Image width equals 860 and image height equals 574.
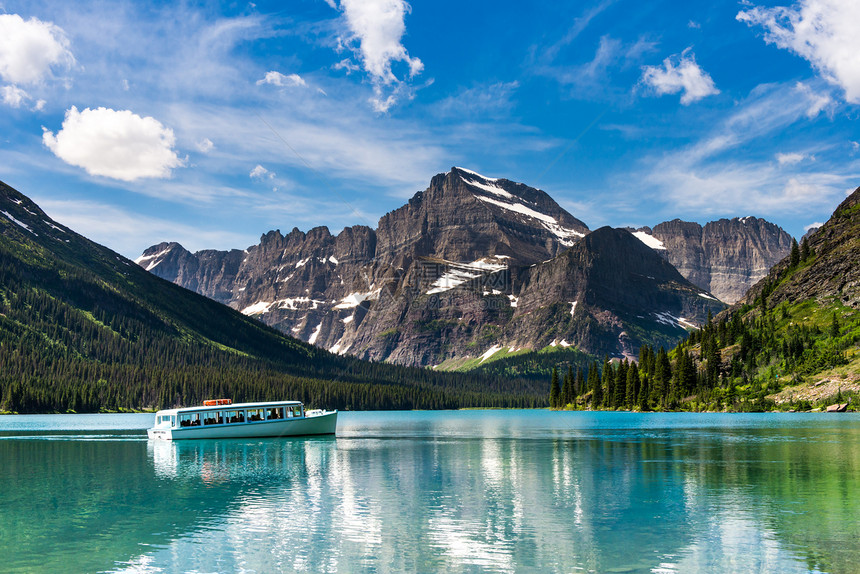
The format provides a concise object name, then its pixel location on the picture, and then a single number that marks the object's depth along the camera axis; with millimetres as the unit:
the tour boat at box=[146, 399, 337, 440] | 121938
